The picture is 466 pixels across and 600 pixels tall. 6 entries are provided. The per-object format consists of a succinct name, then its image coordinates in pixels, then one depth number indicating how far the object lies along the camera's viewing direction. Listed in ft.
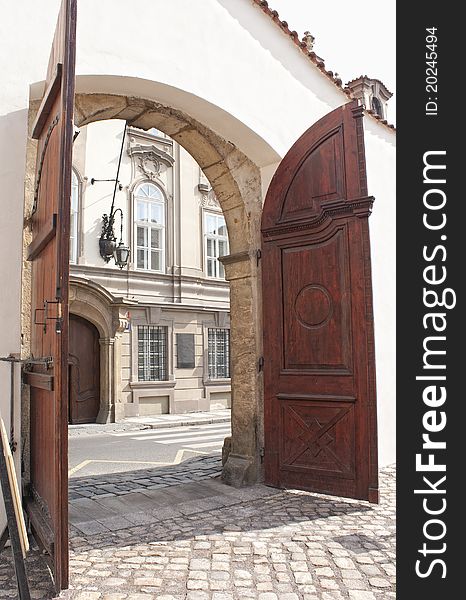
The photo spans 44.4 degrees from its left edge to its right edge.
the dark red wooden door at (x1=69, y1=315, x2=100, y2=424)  45.06
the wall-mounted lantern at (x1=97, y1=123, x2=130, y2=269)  41.19
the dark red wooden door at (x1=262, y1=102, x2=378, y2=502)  15.25
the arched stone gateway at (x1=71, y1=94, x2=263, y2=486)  17.57
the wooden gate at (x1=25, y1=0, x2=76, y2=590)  9.36
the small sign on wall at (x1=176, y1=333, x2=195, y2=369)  50.57
